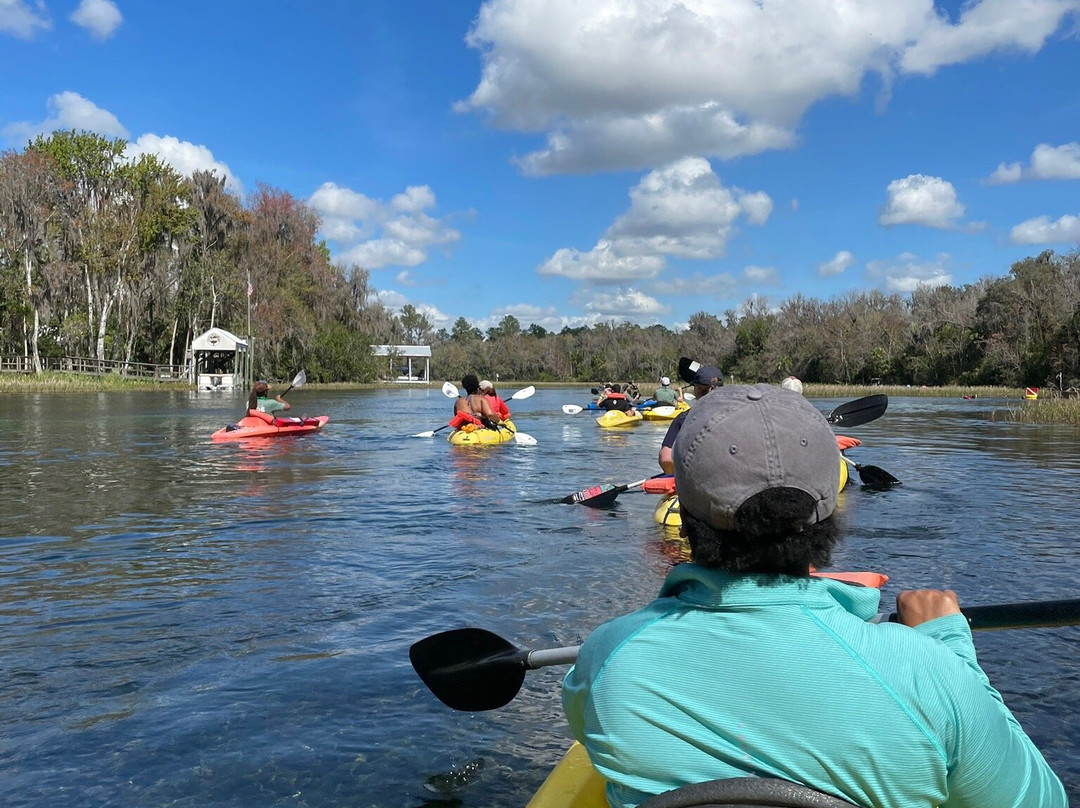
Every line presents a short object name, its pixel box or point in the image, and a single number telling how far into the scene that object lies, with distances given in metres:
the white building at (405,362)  74.75
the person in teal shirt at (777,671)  1.55
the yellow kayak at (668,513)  8.73
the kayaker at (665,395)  27.59
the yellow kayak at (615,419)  24.52
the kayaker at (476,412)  17.91
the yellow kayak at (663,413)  26.25
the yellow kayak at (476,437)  17.69
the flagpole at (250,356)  48.81
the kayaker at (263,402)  19.14
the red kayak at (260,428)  18.48
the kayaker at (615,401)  30.13
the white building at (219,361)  47.31
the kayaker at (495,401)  18.05
